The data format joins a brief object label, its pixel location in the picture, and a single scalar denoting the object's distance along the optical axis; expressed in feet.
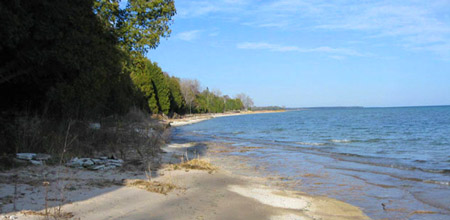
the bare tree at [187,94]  316.40
